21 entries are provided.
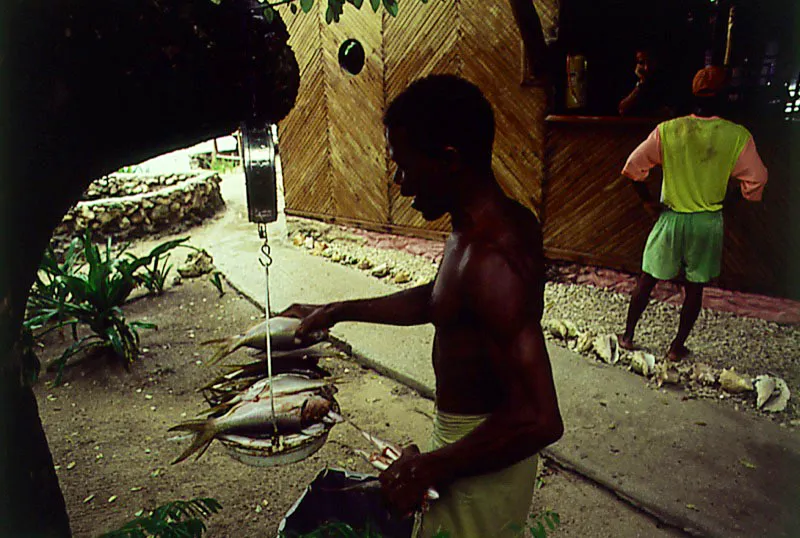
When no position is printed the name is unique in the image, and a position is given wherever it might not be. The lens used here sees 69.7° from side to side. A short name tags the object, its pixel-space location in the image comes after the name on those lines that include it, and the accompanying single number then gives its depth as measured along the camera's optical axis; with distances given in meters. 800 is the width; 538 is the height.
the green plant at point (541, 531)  1.57
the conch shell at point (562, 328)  5.03
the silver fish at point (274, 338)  1.80
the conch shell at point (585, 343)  4.80
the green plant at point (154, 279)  6.25
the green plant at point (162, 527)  1.70
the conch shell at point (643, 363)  4.33
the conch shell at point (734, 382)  4.02
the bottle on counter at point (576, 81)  6.25
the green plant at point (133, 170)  11.77
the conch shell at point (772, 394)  3.86
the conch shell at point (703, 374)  4.15
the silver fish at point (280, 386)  1.75
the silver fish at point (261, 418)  1.67
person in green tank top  4.04
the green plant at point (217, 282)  6.55
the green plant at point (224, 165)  14.86
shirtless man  1.38
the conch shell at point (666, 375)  4.20
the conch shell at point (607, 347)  4.61
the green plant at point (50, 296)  5.05
